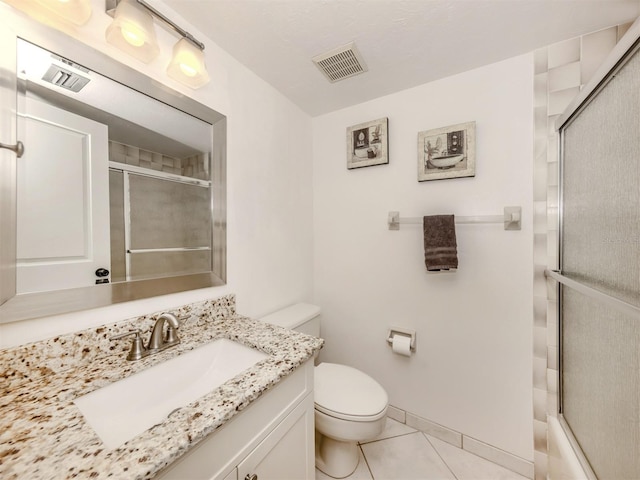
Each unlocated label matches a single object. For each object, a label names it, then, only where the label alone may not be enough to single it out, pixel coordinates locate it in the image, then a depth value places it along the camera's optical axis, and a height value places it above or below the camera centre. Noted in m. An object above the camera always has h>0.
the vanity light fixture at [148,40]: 0.84 +0.72
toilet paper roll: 1.52 -0.67
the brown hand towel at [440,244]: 1.38 -0.04
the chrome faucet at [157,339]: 0.86 -0.37
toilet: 1.14 -0.80
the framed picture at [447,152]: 1.39 +0.49
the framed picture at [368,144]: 1.63 +0.63
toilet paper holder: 1.56 -0.62
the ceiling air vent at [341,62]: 1.26 +0.93
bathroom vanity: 0.47 -0.41
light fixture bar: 0.85 +0.82
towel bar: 1.28 +0.09
